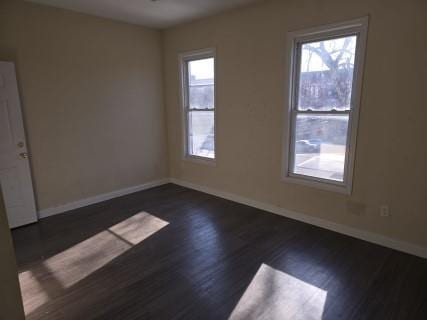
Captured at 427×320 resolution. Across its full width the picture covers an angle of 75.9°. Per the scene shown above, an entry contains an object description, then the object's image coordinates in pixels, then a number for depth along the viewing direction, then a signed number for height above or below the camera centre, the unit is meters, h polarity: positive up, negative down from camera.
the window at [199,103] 4.38 +0.02
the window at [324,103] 2.92 +0.00
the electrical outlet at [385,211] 2.88 -1.12
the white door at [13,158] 3.22 -0.63
